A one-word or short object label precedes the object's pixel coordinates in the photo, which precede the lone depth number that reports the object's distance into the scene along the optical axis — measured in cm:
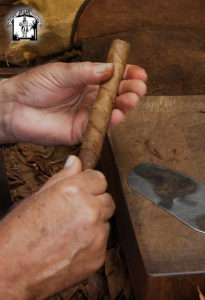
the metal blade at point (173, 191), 89
